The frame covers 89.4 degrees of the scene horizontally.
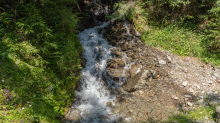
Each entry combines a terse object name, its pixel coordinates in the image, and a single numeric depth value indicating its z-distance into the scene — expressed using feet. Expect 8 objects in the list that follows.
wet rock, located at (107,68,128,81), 26.58
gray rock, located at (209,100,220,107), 16.58
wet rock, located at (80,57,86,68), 27.28
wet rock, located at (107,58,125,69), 28.62
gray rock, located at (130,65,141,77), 25.82
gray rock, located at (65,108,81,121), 18.39
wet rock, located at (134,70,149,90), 22.97
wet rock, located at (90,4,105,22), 39.63
